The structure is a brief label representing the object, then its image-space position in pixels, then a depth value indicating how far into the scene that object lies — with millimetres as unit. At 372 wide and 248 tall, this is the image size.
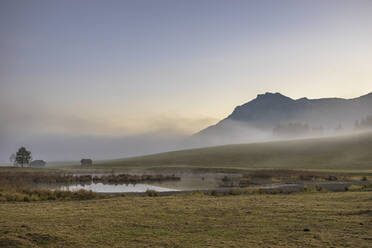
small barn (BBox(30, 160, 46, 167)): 186575
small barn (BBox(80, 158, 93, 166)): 147875
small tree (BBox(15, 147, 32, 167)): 114688
